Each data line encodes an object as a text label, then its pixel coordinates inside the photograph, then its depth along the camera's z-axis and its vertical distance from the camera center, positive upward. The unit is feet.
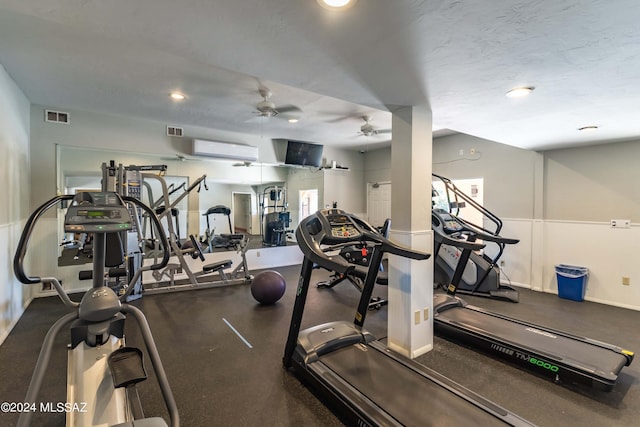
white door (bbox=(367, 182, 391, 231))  24.62 +0.53
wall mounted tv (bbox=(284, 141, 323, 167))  21.25 +4.06
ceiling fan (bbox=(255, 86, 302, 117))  11.86 +4.55
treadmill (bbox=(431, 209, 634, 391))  7.55 -4.04
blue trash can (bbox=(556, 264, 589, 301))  14.29 -3.56
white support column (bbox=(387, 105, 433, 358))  8.83 -0.63
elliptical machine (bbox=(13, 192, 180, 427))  4.76 -2.56
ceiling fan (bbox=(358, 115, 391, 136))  15.79 +4.53
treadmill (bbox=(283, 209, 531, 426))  5.80 -4.00
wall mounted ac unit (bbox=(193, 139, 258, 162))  17.66 +3.65
